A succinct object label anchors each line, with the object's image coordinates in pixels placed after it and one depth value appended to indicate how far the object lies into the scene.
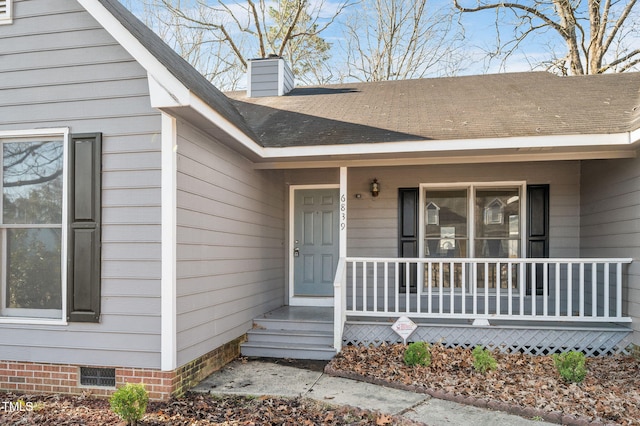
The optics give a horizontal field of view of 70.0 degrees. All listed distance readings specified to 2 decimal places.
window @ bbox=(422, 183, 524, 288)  6.81
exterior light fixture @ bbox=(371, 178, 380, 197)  6.99
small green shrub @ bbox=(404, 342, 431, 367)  4.92
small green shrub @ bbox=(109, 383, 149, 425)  3.47
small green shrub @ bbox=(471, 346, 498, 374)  4.75
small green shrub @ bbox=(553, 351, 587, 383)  4.44
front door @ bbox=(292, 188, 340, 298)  7.40
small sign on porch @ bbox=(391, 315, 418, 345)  5.62
